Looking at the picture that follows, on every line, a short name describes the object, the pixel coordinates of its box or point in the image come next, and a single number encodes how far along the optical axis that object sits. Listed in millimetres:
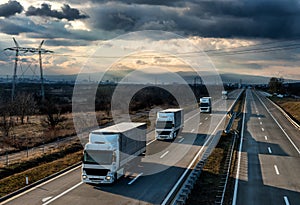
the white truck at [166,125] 37156
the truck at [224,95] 116750
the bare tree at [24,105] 58438
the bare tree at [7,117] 41322
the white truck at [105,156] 20266
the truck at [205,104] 66500
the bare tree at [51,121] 44438
